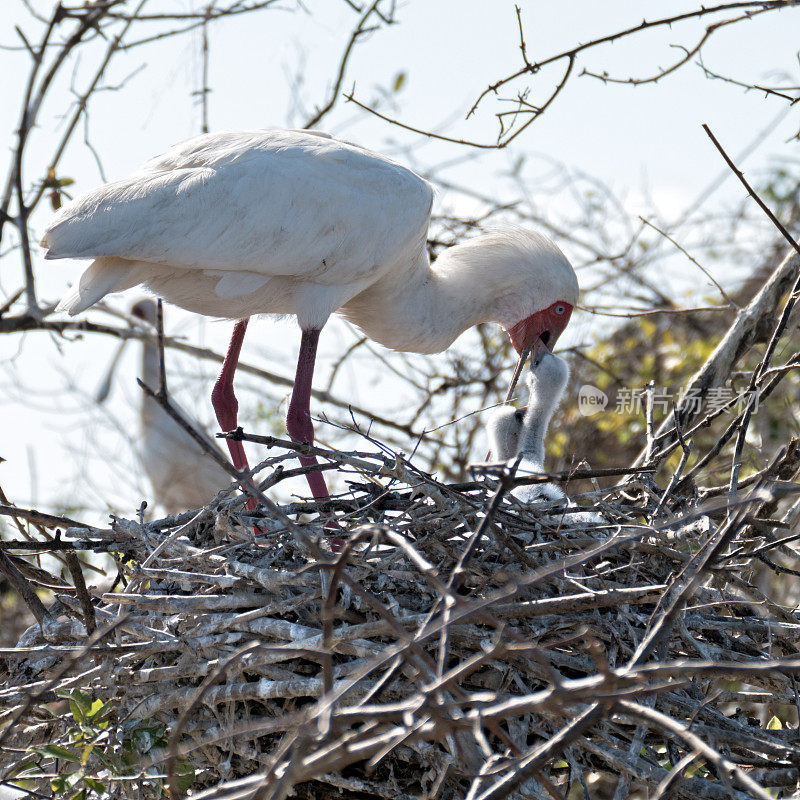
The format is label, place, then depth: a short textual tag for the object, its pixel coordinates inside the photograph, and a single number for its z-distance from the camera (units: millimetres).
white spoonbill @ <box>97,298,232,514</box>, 13891
